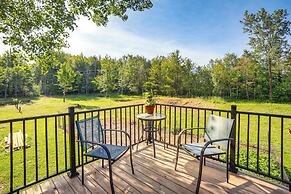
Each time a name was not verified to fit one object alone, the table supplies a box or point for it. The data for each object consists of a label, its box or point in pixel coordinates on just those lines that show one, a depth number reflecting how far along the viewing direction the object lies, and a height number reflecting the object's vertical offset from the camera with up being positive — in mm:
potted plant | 2897 -254
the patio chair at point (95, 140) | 1742 -694
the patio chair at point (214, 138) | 1785 -684
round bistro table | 2670 -509
